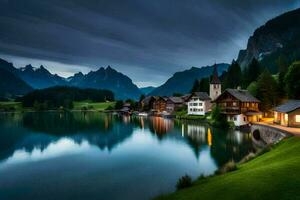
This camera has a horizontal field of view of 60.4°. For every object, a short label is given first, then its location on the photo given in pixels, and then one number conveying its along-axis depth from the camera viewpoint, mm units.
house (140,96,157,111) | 182975
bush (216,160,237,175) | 24806
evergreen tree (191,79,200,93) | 157050
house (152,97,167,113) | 164600
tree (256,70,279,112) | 84188
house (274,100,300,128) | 49594
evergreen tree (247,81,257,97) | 89000
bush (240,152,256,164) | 31831
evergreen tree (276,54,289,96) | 86812
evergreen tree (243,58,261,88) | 116119
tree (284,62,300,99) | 73812
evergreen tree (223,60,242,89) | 129000
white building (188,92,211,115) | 115744
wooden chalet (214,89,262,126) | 76812
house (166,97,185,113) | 149025
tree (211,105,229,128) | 76906
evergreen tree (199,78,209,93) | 144888
